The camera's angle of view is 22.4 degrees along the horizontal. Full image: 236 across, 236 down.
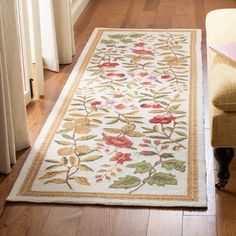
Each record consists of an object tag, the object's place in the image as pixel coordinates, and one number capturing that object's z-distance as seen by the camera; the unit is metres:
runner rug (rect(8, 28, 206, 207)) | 2.30
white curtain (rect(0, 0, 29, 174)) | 2.35
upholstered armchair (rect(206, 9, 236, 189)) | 2.11
